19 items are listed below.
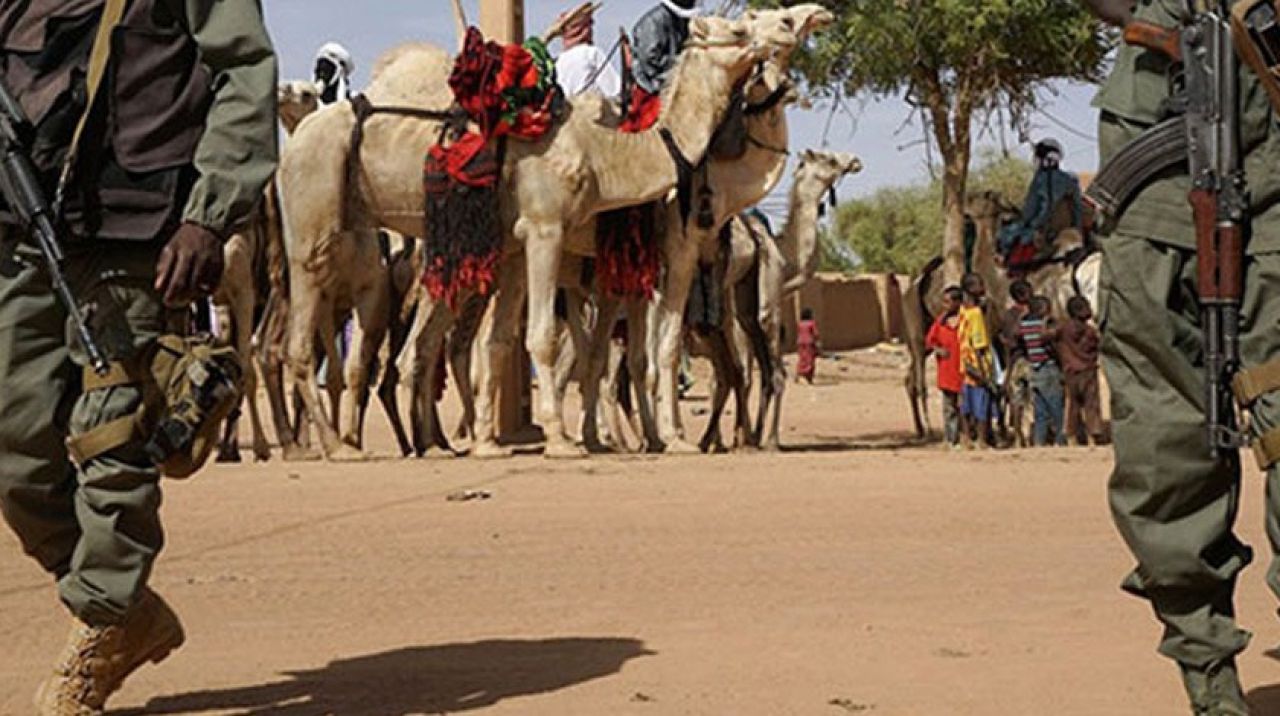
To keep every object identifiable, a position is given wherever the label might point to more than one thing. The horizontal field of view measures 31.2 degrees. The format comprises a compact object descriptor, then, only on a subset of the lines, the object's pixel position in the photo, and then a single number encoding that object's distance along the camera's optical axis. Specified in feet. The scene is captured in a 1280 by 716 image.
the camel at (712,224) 57.62
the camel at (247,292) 53.42
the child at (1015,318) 68.18
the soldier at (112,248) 18.35
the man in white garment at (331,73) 68.33
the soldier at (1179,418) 17.04
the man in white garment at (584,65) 66.33
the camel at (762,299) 65.46
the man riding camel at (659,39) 63.16
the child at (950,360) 67.56
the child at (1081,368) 65.98
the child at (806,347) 118.32
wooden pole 67.72
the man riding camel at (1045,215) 73.46
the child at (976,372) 66.90
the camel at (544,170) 53.88
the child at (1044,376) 65.82
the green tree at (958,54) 89.40
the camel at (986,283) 72.54
